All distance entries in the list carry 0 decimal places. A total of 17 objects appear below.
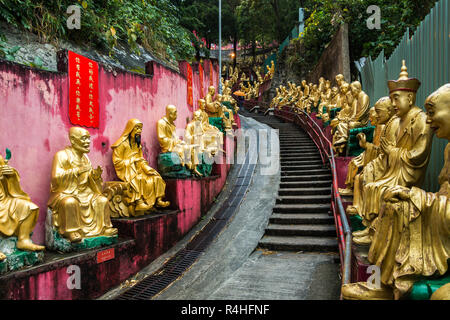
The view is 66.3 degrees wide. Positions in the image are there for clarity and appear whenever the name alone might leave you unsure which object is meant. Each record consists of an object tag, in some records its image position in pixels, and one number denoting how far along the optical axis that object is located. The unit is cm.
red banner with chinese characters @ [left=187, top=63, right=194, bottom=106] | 885
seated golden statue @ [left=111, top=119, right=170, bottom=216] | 561
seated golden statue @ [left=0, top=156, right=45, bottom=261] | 375
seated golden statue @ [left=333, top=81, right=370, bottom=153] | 724
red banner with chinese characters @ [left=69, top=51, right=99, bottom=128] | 520
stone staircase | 584
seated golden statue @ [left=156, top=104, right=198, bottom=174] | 683
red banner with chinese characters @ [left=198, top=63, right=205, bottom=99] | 989
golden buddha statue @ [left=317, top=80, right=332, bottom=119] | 1199
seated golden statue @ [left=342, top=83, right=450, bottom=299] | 249
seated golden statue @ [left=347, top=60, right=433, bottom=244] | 359
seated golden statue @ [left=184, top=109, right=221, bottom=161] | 753
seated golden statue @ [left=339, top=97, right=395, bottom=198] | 473
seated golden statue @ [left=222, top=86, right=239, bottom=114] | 1205
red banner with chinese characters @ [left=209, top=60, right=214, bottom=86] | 1116
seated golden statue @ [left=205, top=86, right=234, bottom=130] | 951
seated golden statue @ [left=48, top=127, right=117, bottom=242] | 440
